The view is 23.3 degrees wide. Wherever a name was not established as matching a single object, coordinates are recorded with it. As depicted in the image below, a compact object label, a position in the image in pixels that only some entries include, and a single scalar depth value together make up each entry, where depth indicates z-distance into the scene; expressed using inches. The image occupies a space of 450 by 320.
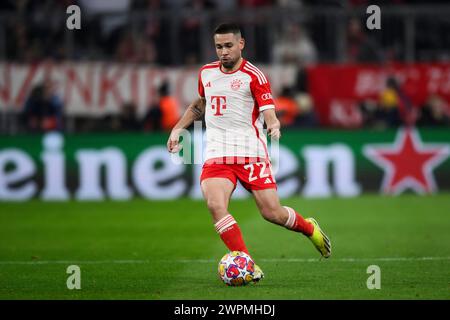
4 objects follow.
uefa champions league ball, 384.2
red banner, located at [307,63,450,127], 882.8
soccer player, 402.9
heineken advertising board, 835.4
